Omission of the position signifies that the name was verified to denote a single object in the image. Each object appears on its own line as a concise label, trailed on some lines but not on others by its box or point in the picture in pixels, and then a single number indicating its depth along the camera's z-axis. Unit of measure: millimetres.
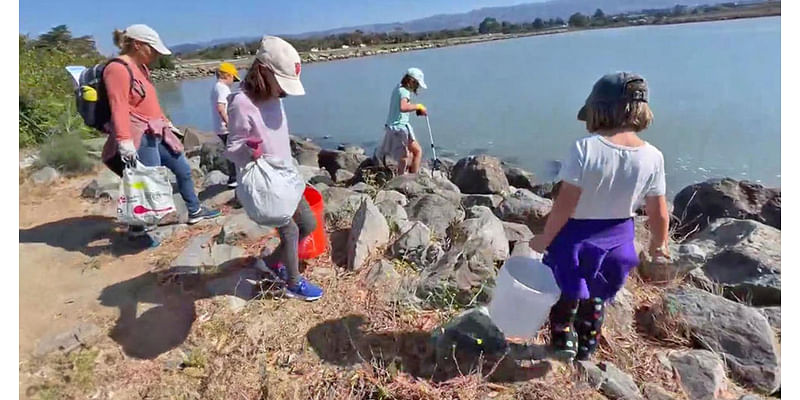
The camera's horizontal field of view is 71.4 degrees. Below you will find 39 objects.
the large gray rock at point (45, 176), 5215
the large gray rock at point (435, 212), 3842
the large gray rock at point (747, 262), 3338
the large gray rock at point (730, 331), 2652
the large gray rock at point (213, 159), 6523
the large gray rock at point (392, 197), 4402
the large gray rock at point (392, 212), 3746
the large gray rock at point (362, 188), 4947
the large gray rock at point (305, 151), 7961
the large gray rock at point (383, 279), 2985
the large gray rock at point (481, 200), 5133
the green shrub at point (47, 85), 7043
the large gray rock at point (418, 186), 4797
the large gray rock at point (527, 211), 4567
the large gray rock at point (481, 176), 6172
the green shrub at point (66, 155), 5602
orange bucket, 3221
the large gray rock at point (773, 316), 3109
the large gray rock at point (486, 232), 3346
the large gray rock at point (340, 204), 3898
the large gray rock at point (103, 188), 4766
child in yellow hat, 4875
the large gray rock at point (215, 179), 5625
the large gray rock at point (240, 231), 3660
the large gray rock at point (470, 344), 2420
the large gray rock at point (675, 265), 3354
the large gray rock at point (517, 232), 3711
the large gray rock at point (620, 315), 2816
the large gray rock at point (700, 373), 2463
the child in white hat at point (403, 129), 5336
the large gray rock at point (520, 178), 7414
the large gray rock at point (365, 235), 3312
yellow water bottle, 3240
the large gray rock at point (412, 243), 3336
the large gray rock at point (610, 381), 2344
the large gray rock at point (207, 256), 3328
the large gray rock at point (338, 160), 7523
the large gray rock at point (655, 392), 2387
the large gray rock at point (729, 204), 4898
